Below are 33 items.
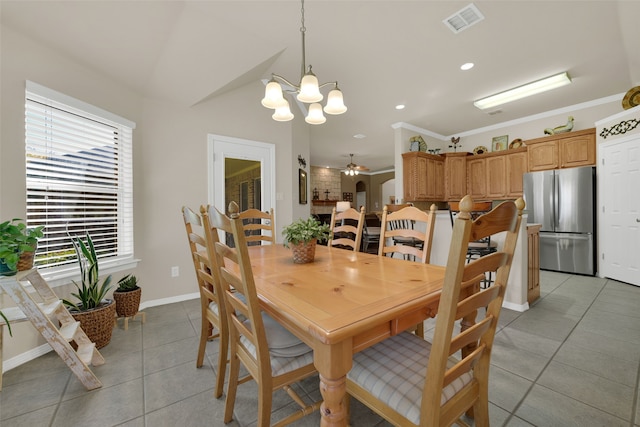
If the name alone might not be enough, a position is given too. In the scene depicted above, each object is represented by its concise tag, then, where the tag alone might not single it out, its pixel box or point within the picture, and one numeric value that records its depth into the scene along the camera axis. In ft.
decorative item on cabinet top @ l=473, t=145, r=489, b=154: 18.30
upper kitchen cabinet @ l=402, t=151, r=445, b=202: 17.21
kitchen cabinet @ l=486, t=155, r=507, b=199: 17.06
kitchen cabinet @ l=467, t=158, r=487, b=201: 18.06
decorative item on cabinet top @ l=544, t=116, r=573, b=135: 14.32
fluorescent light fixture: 11.41
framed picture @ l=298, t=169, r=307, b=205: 13.97
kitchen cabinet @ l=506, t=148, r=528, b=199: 16.17
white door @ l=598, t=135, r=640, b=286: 11.39
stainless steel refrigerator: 13.17
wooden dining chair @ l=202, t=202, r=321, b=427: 3.18
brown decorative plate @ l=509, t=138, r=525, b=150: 16.51
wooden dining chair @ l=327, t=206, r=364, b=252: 6.88
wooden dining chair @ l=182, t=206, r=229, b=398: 4.71
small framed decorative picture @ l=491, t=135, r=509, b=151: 17.39
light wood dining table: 2.69
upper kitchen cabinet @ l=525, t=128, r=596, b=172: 13.56
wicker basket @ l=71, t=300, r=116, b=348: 6.48
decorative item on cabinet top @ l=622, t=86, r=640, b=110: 11.69
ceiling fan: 27.08
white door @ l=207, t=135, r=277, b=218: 11.14
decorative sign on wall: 11.45
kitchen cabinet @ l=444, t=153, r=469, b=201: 18.79
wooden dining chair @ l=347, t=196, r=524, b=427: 2.39
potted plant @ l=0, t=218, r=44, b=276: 4.95
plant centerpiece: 5.32
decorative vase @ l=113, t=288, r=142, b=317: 7.98
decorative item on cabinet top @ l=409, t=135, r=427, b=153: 17.45
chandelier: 5.88
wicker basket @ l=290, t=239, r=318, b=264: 5.38
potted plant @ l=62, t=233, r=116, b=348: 6.53
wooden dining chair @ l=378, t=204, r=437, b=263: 5.58
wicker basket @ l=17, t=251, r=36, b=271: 5.49
